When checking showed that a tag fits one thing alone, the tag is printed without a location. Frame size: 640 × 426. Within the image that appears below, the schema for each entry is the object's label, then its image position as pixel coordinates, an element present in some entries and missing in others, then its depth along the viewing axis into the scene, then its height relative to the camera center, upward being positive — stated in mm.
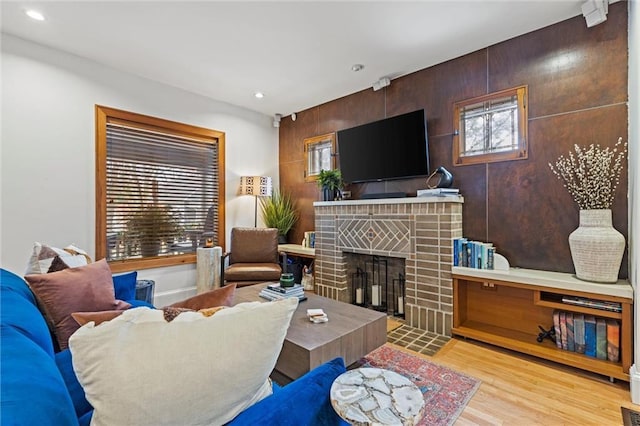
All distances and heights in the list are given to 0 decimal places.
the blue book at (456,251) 2721 -344
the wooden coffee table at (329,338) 1612 -733
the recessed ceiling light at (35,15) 2361 +1622
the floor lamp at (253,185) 4328 +419
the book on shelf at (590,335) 2109 -876
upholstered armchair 3990 -468
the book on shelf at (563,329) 2230 -875
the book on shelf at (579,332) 2158 -870
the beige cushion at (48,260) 1704 -282
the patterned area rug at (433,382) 1684 -1129
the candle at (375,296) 3508 -981
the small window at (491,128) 2662 +827
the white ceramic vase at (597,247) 2047 -238
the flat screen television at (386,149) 3123 +751
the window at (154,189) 3305 +301
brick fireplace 2748 -309
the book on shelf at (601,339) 2062 -880
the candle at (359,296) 3680 -1033
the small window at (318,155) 4238 +885
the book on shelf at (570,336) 2202 -913
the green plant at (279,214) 4633 -6
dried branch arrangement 2217 +308
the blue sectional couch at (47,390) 546 -389
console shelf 1963 -810
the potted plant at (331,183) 3846 +402
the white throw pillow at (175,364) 611 -335
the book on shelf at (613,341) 2008 -873
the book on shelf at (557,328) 2260 -884
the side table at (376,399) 808 -564
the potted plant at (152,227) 3511 -171
